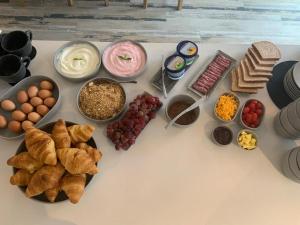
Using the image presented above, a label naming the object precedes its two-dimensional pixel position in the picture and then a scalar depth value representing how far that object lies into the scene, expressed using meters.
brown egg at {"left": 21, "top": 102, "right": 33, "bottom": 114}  0.96
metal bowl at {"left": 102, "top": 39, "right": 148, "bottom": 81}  1.05
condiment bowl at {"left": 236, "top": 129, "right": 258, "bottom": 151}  0.99
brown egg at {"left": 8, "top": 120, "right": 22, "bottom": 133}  0.94
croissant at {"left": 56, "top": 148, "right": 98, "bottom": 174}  0.82
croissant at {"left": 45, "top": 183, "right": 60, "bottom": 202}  0.84
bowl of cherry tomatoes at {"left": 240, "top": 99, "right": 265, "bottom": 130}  1.00
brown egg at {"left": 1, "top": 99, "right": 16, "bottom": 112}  0.97
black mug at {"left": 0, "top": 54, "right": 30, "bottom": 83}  0.97
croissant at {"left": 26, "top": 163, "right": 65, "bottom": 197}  0.81
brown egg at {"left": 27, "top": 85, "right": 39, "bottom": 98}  0.98
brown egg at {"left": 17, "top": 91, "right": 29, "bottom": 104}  0.97
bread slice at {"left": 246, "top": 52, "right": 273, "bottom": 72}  1.03
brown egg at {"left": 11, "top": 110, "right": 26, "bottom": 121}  0.94
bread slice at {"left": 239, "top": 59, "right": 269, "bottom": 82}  1.03
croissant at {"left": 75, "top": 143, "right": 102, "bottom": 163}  0.86
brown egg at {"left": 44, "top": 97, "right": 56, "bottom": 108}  0.98
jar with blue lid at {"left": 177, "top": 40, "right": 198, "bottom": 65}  1.05
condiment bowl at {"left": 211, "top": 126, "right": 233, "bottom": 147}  0.99
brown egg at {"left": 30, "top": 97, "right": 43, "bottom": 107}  0.97
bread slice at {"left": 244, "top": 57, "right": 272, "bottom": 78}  1.03
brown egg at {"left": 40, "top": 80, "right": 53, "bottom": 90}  1.00
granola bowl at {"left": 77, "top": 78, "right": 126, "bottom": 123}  0.99
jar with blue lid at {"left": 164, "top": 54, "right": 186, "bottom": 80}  1.03
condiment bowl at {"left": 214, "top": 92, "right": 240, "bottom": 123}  1.00
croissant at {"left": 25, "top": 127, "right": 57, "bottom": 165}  0.82
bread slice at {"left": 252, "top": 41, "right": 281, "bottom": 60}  1.03
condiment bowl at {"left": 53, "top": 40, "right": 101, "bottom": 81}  1.04
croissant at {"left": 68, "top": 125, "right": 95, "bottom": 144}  0.89
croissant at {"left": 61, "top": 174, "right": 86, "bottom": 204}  0.82
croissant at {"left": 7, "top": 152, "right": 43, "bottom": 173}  0.84
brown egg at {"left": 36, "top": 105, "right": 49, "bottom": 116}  0.97
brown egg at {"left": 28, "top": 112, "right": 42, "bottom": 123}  0.95
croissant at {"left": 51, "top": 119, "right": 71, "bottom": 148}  0.86
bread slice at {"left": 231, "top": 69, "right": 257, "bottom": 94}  1.05
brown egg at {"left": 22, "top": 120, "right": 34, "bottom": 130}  0.93
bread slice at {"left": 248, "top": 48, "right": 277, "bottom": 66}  1.03
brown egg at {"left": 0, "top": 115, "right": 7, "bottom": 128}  0.95
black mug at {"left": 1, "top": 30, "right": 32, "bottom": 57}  0.99
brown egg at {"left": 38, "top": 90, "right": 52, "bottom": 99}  0.99
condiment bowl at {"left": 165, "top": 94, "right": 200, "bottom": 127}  1.00
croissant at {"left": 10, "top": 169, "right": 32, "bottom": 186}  0.84
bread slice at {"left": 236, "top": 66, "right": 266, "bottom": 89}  1.03
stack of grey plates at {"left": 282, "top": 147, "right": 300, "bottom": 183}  0.90
